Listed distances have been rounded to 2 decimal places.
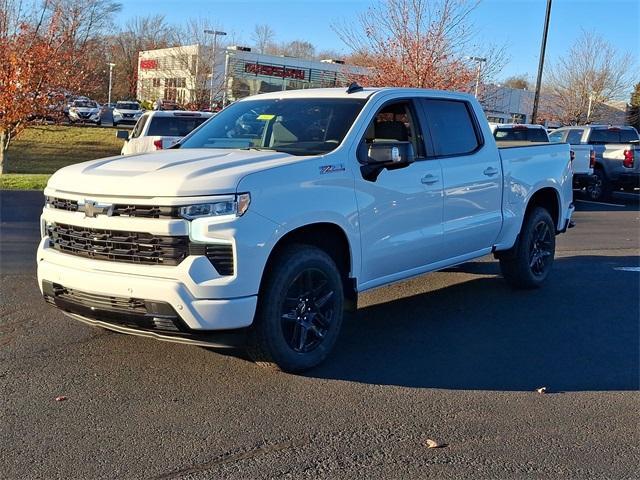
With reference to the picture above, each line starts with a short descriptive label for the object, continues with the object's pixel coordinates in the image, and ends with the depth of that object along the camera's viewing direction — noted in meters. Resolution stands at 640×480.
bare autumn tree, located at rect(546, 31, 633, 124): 38.31
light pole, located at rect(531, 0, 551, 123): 24.78
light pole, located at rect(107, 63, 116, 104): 57.69
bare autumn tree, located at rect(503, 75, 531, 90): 67.54
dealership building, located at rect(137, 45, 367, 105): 32.22
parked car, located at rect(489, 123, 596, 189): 17.41
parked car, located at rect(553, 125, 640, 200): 18.30
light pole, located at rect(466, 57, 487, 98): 20.91
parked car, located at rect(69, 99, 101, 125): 42.19
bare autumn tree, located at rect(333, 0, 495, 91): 19.75
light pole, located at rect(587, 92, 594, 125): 38.28
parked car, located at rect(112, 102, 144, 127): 45.62
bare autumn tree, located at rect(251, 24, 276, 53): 51.72
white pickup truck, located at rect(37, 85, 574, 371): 4.31
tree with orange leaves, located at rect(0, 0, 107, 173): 17.20
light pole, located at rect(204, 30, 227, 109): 32.16
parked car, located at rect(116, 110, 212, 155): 15.03
